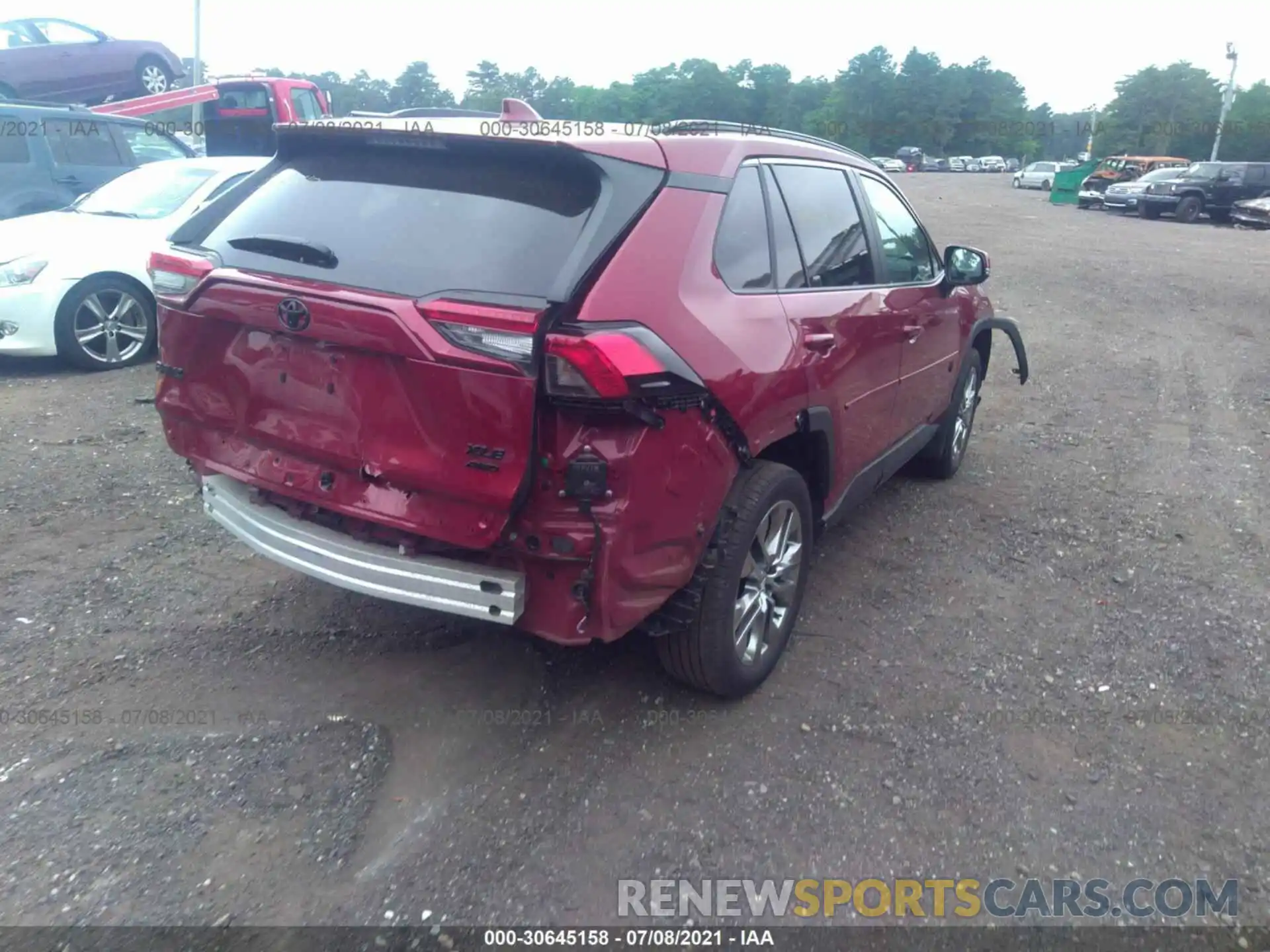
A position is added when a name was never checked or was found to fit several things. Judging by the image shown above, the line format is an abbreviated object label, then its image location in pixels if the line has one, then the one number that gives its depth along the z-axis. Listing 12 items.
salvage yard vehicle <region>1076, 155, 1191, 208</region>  29.98
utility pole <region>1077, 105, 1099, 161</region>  55.12
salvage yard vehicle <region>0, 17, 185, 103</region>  15.95
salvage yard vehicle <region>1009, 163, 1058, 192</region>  41.78
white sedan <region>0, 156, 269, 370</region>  7.02
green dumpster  32.34
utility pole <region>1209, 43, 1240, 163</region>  44.41
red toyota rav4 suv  2.61
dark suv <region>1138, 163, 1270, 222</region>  24.75
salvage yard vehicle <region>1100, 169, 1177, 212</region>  26.59
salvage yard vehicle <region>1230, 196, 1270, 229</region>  23.34
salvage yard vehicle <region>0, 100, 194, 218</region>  9.65
